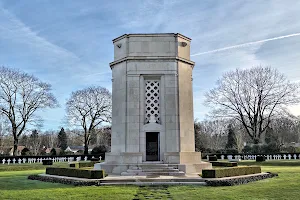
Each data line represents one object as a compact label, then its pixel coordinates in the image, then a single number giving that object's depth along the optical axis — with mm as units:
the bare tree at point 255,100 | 39375
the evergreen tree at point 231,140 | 54738
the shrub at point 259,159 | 31675
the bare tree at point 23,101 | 36531
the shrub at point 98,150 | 43906
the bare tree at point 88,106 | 44531
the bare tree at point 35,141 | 55106
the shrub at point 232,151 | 46969
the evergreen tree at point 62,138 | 66812
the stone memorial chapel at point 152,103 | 17125
